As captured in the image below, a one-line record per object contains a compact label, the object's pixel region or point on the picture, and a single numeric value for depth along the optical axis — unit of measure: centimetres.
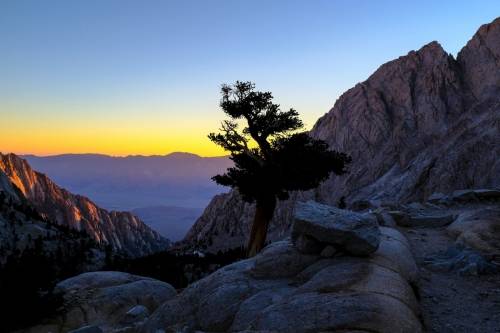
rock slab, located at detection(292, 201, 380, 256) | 1357
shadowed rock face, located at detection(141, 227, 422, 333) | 980
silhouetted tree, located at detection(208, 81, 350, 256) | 3186
